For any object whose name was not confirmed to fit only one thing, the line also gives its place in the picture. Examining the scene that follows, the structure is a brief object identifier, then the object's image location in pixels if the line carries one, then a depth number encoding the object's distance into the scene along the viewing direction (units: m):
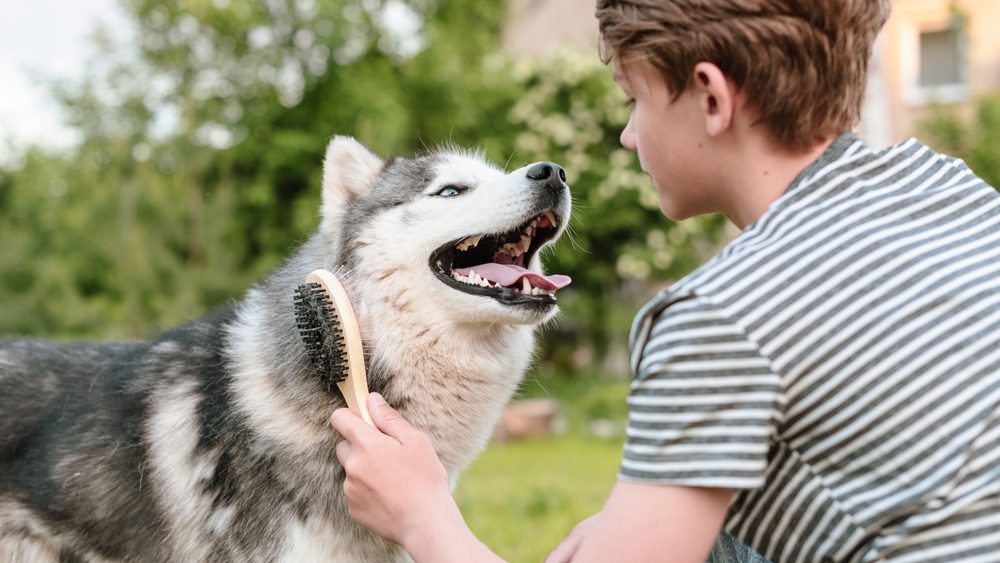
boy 1.32
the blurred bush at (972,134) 12.33
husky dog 2.34
